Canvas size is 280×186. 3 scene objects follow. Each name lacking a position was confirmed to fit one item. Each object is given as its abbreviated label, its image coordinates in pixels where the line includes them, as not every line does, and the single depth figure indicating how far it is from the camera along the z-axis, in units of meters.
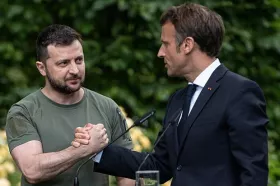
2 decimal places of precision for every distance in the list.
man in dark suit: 6.37
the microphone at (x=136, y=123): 6.73
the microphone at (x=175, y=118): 6.84
